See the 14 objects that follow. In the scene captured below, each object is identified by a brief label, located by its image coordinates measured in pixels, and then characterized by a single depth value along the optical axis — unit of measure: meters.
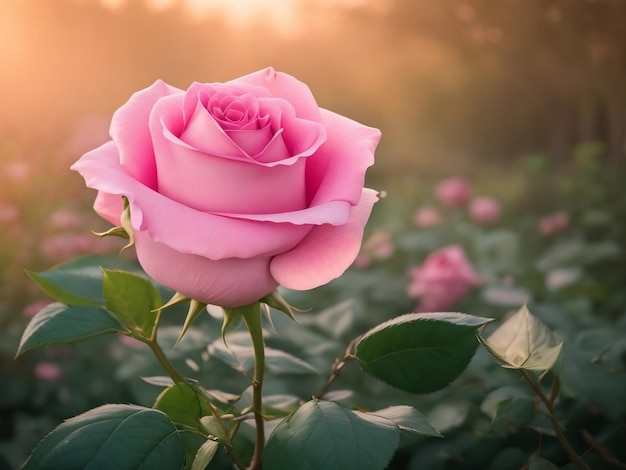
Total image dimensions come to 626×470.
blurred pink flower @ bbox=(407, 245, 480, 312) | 1.34
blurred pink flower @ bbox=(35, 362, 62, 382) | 1.36
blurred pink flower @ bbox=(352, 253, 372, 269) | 1.69
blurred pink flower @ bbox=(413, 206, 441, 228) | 2.05
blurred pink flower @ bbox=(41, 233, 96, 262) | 1.59
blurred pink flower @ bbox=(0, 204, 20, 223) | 1.69
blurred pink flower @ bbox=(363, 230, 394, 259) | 1.71
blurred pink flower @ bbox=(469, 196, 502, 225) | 2.09
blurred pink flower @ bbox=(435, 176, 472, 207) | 2.16
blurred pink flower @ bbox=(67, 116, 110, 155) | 1.95
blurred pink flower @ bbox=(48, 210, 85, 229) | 1.68
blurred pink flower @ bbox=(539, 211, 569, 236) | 2.20
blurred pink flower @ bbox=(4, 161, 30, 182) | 1.87
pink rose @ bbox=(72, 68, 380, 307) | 0.36
